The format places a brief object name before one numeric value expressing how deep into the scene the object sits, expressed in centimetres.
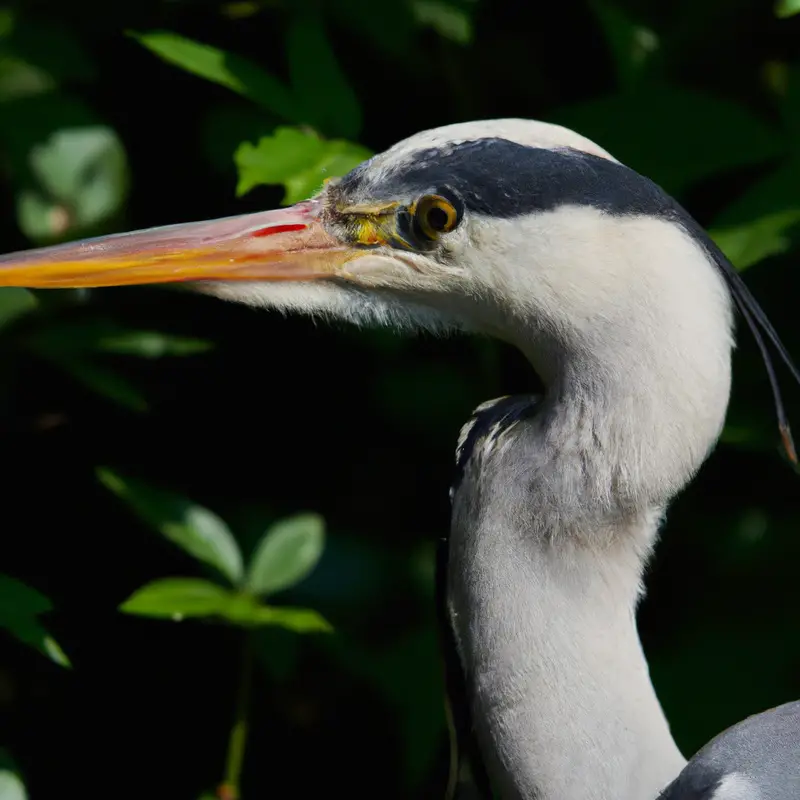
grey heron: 565
